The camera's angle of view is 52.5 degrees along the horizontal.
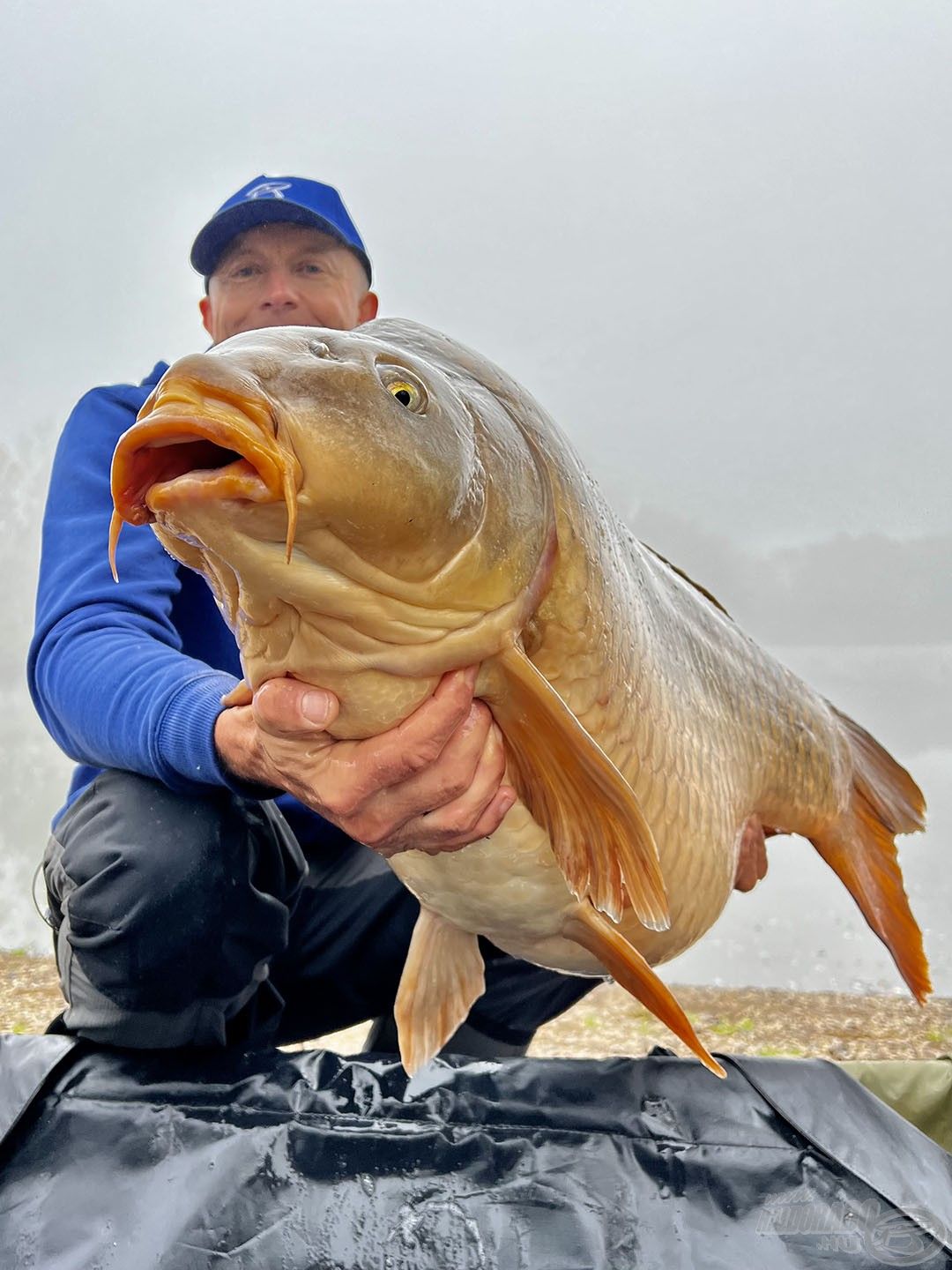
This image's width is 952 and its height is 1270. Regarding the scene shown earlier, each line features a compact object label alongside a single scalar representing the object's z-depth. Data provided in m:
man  0.84
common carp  0.58
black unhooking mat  0.86
